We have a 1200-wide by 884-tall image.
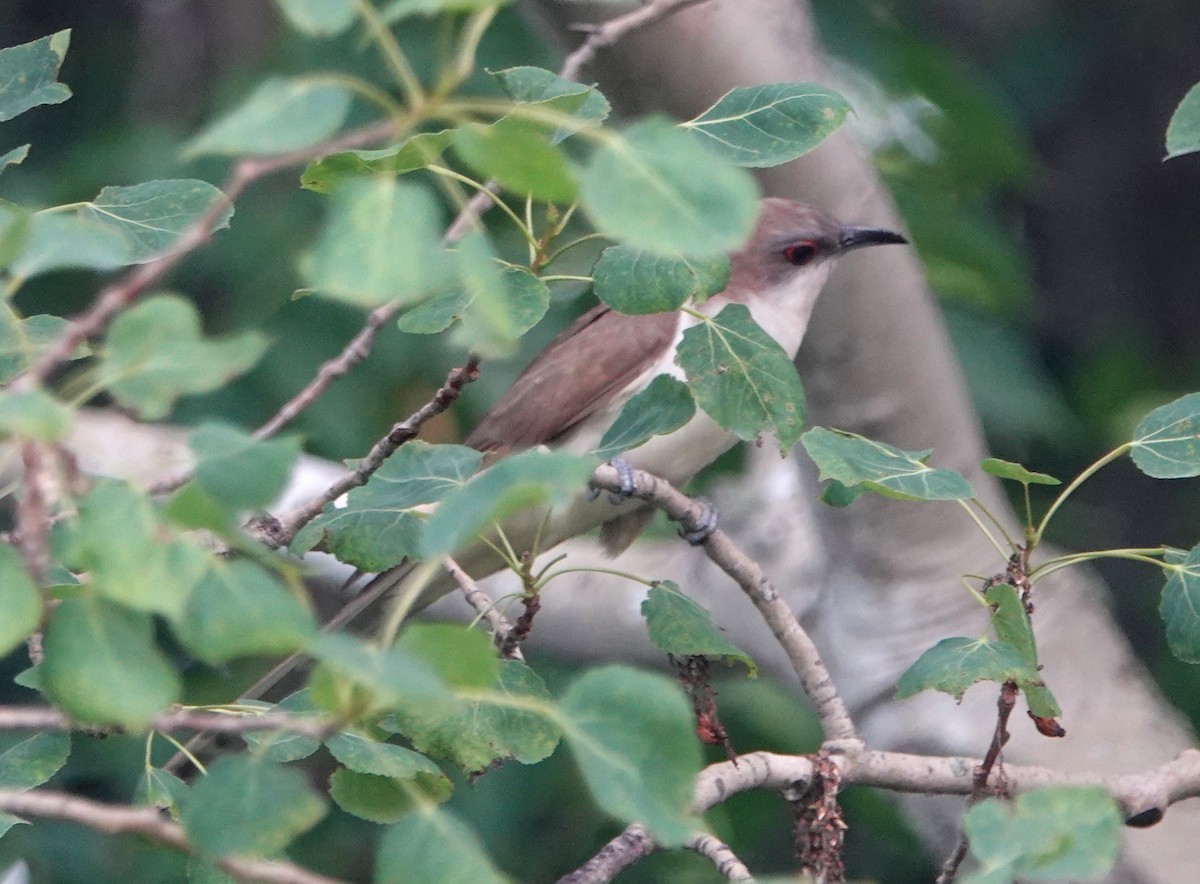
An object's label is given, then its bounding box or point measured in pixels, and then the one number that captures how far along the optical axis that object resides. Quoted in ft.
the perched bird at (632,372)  20.63
